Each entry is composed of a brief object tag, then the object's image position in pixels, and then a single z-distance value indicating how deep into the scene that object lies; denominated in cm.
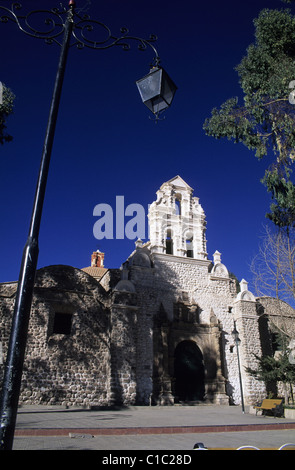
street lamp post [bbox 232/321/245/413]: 1459
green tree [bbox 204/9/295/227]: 1203
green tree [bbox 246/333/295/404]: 1234
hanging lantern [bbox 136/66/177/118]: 428
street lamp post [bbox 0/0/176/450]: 260
